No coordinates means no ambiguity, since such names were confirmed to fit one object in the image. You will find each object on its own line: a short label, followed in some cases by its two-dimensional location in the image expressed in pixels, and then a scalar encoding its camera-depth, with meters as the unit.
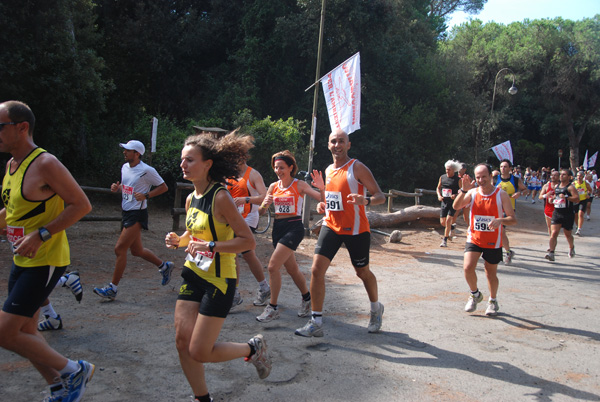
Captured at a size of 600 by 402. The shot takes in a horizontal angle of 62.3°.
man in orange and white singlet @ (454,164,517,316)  6.01
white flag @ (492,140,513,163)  19.99
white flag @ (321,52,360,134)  10.83
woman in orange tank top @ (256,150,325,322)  5.50
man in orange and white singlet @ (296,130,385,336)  5.05
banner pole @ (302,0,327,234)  12.05
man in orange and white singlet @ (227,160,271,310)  6.08
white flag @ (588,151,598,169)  34.56
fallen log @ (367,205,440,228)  13.88
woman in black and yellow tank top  3.12
